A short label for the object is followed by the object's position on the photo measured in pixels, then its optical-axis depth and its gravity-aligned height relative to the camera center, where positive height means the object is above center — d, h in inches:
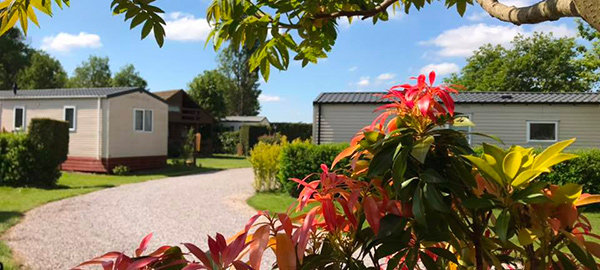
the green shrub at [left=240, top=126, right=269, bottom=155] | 1117.7 +0.9
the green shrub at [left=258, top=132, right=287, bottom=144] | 990.7 -6.2
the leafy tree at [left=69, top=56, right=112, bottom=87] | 2400.3 +367.4
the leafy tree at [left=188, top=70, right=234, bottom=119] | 1425.9 +151.5
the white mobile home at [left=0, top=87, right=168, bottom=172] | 605.0 +21.2
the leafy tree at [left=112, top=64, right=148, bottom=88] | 2299.5 +333.2
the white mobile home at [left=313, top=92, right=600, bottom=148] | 510.6 +32.0
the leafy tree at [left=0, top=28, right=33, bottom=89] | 1694.1 +323.6
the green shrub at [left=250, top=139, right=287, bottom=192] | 420.5 -31.0
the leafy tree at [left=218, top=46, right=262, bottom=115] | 1889.8 +255.7
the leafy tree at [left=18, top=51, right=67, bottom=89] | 1740.9 +263.7
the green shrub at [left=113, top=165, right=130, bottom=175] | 598.9 -57.3
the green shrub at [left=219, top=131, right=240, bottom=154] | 1181.1 -18.3
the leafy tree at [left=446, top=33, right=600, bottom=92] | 1167.0 +229.8
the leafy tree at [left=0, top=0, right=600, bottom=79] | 51.0 +17.5
